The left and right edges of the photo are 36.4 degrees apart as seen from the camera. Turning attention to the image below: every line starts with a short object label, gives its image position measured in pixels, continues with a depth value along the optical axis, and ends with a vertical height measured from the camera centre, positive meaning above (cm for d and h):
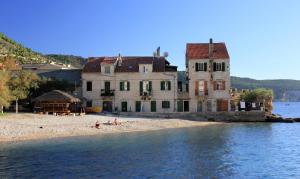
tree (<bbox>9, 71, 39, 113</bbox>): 4923 +292
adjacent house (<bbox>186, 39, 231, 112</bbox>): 5694 +329
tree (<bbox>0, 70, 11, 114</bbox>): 4228 +165
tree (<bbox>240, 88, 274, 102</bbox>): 7100 +206
